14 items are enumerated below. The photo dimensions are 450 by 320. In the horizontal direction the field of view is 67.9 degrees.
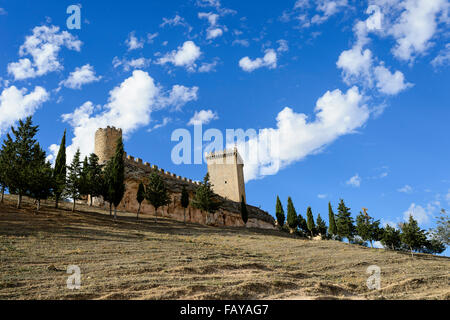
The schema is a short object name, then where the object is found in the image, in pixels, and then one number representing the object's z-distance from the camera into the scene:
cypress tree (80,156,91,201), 34.41
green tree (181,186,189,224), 43.06
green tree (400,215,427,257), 37.94
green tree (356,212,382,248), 43.25
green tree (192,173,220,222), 43.09
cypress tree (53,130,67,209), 31.71
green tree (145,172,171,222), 38.47
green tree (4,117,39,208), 28.77
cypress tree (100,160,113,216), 36.44
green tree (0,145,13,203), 29.36
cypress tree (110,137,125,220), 35.16
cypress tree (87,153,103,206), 36.00
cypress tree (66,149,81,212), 33.71
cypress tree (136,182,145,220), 40.06
